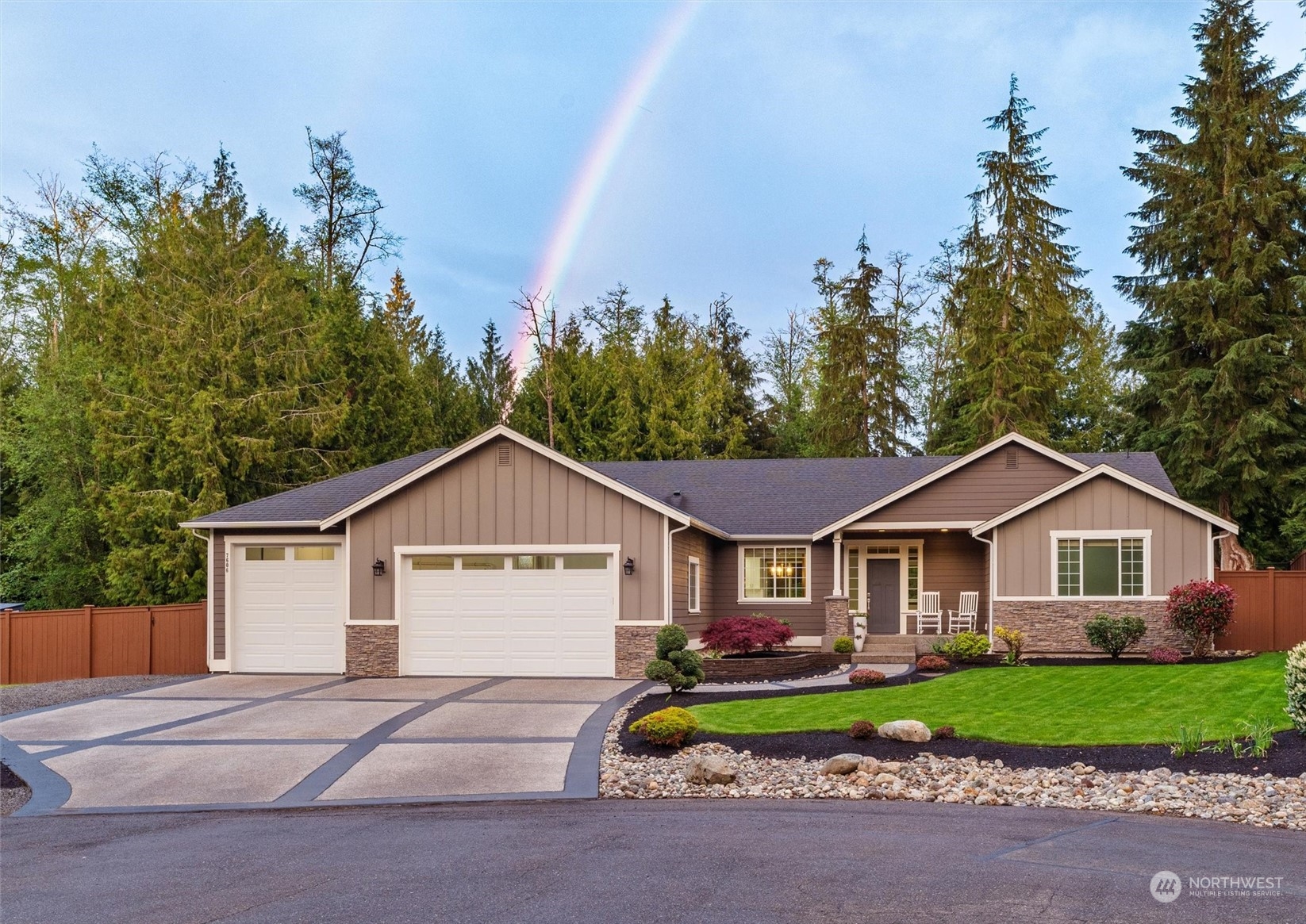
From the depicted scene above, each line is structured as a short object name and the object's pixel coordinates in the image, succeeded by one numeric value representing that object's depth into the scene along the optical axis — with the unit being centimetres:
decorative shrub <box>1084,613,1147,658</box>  1909
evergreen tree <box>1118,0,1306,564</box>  2802
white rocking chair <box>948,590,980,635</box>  2208
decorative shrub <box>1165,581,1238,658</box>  1883
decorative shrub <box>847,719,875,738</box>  1166
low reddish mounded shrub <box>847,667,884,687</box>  1630
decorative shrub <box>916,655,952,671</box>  1847
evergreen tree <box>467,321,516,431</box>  4544
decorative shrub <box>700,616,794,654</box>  1930
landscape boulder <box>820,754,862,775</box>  1051
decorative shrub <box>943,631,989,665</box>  1927
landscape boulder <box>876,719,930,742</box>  1155
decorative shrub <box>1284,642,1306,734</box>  1084
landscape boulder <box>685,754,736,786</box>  1034
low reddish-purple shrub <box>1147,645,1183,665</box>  1828
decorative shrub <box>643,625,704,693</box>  1546
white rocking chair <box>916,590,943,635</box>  2241
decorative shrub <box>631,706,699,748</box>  1163
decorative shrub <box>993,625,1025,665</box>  1900
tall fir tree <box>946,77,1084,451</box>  3409
